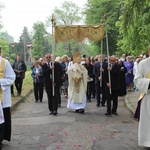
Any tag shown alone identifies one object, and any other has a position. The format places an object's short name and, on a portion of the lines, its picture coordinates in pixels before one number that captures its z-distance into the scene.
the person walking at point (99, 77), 12.74
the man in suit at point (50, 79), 11.46
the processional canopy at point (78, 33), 12.09
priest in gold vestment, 11.99
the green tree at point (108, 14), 34.97
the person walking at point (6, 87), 6.85
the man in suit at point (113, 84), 11.02
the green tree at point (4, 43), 45.77
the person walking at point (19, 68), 15.80
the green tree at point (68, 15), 68.06
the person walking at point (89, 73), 15.10
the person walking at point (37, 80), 15.24
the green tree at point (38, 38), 78.25
